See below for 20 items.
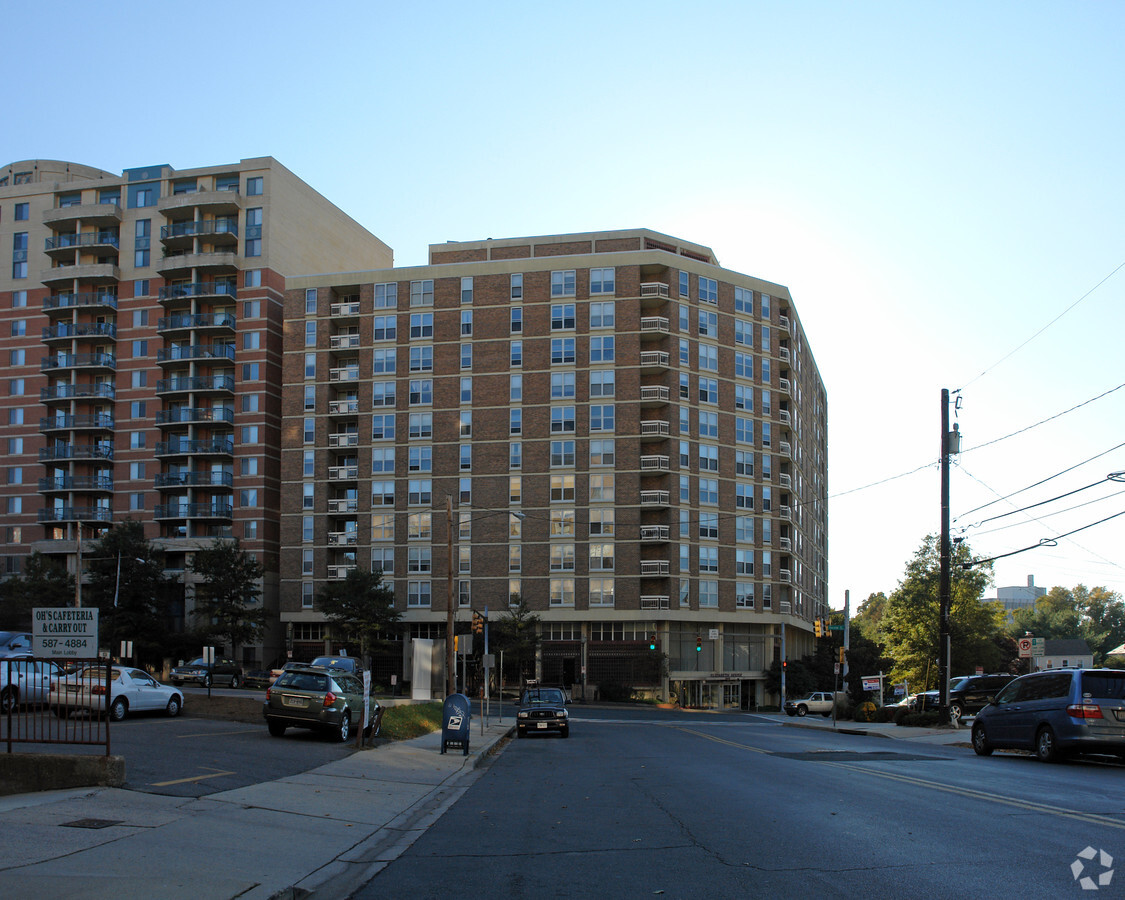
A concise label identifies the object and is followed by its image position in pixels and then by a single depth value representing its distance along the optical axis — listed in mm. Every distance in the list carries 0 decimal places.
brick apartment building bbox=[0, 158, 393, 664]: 79312
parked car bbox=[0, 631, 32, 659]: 31522
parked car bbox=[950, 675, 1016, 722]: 40906
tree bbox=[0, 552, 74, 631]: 70681
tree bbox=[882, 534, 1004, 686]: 82438
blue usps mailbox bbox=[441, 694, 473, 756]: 20141
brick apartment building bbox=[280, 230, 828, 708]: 71688
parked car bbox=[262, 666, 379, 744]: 21219
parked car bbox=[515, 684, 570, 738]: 30938
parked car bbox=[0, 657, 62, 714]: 20831
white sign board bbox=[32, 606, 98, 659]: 11977
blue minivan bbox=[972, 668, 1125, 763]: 16984
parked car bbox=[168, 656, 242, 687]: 52031
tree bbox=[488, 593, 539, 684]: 66312
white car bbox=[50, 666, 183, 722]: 23453
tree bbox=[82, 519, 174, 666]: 69188
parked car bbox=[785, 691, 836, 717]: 61031
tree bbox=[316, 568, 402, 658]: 68000
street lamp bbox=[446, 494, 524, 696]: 37469
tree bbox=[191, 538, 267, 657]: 69438
